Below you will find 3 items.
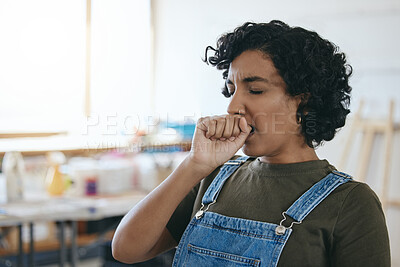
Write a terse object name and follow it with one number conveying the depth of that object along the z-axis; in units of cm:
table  222
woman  101
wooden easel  275
